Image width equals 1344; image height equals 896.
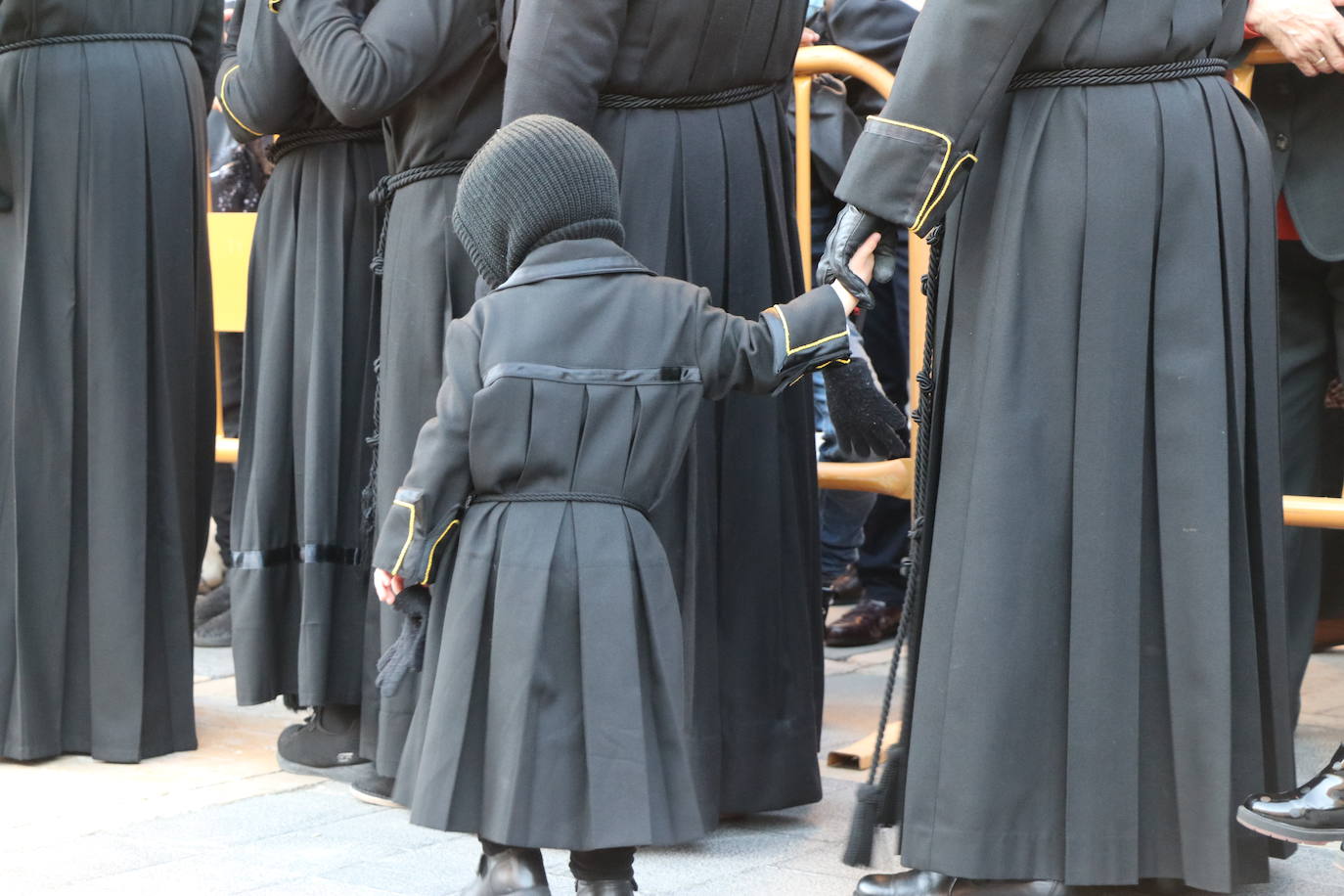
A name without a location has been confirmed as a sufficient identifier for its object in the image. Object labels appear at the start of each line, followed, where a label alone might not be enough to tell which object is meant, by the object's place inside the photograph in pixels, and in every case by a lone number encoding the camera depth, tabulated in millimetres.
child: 6133
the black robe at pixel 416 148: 8180
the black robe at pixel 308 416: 8914
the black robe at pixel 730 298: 7527
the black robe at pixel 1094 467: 6363
